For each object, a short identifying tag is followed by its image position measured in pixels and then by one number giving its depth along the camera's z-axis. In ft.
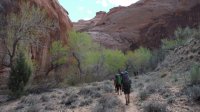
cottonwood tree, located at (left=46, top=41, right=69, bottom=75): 68.20
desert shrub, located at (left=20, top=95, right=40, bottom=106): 31.75
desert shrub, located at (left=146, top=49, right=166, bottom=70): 88.17
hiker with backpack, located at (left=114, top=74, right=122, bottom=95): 31.23
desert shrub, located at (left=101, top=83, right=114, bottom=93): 36.31
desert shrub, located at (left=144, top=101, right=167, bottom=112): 19.96
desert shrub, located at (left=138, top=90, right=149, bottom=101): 26.71
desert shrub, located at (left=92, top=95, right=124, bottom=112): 22.45
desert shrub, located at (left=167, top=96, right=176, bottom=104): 22.76
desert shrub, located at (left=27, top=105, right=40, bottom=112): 25.84
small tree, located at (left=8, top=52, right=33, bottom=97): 42.43
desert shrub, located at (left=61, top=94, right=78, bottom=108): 28.17
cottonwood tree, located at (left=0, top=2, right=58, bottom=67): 44.90
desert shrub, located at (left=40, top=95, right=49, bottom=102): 33.82
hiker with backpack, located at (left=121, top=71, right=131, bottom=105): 25.18
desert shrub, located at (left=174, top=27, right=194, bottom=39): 91.24
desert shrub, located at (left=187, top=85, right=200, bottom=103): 21.70
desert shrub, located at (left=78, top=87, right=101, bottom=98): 31.87
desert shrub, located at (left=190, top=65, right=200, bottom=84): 26.58
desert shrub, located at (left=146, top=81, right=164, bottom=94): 28.55
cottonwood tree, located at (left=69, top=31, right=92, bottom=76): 71.33
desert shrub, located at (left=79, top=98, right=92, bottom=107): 27.53
